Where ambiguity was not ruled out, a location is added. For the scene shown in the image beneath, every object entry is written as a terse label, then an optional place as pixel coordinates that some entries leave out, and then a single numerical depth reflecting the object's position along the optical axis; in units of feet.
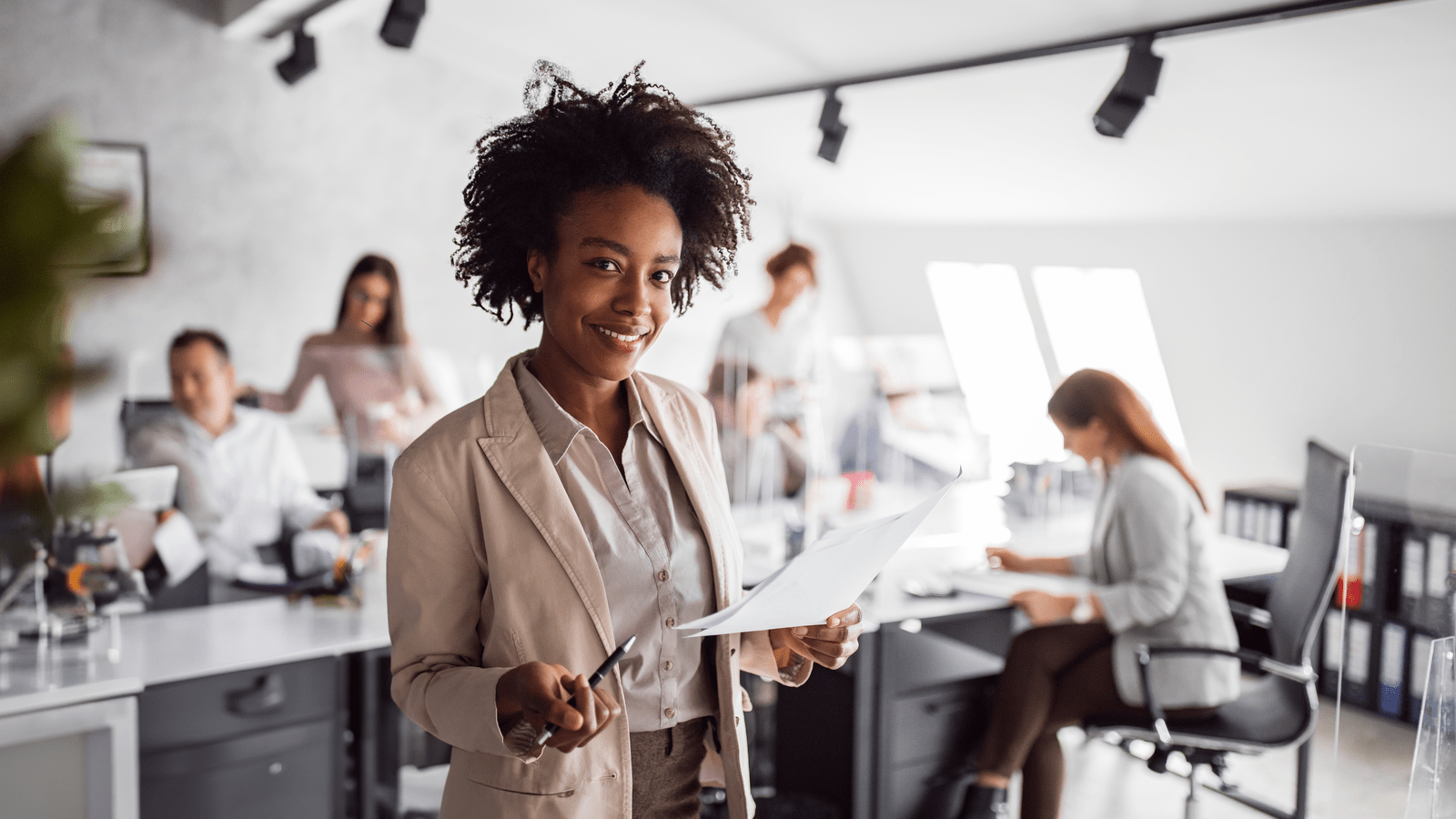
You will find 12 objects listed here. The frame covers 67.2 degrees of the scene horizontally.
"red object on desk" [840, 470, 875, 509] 10.60
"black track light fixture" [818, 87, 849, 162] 12.57
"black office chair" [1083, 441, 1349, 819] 8.06
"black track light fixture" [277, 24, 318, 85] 14.76
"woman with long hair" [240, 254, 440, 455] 9.36
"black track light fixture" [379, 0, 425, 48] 11.11
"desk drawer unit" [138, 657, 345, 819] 6.45
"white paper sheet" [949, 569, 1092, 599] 8.91
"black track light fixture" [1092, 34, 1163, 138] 9.14
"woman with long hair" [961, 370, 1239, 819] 8.32
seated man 8.10
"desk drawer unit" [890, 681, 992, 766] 8.77
